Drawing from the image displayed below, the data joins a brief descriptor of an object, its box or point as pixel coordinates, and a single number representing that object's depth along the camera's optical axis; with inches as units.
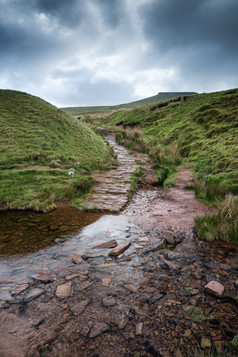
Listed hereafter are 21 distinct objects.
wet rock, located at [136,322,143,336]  75.8
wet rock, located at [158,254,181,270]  118.4
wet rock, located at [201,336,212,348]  68.7
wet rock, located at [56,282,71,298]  97.9
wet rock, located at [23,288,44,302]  95.7
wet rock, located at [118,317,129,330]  78.8
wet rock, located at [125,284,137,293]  100.6
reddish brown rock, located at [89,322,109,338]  75.6
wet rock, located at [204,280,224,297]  92.8
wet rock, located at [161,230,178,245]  150.2
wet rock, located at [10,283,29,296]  99.4
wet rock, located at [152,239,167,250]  144.4
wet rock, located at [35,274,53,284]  108.3
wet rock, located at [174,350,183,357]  66.7
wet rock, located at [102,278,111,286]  106.0
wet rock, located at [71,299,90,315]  87.0
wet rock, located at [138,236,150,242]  158.7
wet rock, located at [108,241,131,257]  136.9
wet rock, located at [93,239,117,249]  148.6
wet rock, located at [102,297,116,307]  91.4
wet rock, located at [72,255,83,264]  128.3
